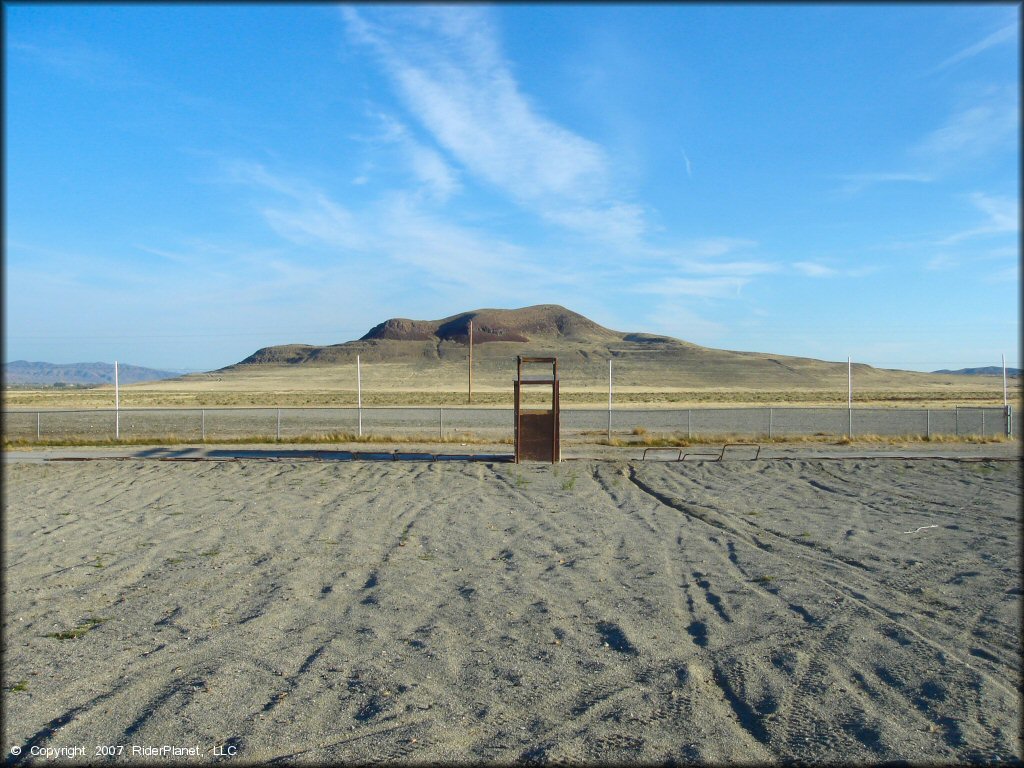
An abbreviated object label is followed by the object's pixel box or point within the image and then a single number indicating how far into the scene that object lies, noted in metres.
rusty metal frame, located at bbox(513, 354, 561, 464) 19.98
